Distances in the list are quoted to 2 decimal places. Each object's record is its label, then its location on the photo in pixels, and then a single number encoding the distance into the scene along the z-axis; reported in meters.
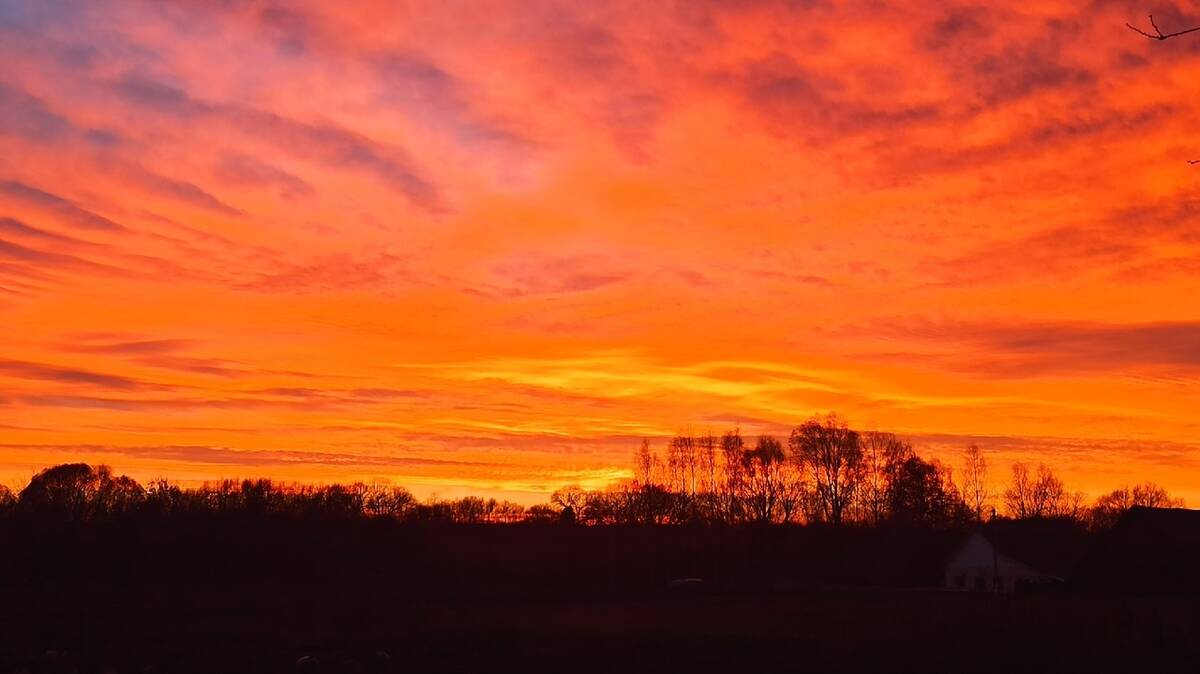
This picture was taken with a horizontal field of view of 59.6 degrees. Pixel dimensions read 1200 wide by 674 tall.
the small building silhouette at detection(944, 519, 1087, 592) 72.88
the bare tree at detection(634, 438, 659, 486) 111.19
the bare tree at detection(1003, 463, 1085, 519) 126.62
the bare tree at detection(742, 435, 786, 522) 104.31
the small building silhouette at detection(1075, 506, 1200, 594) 54.81
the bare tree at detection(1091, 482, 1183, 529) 124.62
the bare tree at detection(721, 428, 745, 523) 103.94
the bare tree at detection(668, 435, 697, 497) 110.19
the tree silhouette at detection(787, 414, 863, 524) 103.31
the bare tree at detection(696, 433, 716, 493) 108.88
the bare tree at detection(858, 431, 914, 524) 102.69
